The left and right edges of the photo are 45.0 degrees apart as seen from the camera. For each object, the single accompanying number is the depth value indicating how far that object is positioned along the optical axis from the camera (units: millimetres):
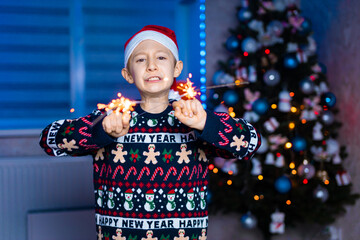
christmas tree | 2939
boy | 1327
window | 3240
